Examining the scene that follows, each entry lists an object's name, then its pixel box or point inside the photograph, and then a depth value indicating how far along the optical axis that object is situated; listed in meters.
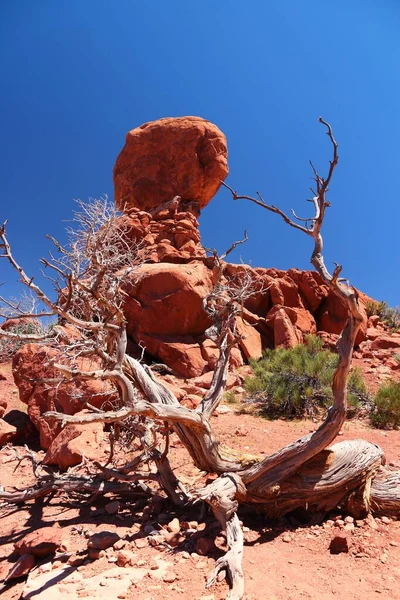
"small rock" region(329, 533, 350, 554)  3.48
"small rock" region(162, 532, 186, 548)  3.75
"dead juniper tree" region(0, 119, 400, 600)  3.93
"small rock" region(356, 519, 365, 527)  3.89
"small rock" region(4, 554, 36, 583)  3.48
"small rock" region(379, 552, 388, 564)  3.29
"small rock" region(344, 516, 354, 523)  3.95
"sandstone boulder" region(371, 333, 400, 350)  15.82
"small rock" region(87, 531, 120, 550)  3.67
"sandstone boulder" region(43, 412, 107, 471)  6.02
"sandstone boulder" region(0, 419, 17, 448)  7.47
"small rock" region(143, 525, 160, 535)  3.93
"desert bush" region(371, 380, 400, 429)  7.89
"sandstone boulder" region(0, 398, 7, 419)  8.55
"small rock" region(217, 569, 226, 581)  3.13
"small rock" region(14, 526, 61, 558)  3.72
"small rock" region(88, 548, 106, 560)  3.57
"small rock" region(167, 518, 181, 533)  3.95
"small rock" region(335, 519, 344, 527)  3.91
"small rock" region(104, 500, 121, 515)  4.59
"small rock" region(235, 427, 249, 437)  7.29
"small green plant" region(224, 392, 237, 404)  9.90
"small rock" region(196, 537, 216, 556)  3.58
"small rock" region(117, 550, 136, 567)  3.42
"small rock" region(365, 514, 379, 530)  3.84
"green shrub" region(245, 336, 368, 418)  8.80
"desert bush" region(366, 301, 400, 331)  20.50
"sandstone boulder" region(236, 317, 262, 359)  15.05
